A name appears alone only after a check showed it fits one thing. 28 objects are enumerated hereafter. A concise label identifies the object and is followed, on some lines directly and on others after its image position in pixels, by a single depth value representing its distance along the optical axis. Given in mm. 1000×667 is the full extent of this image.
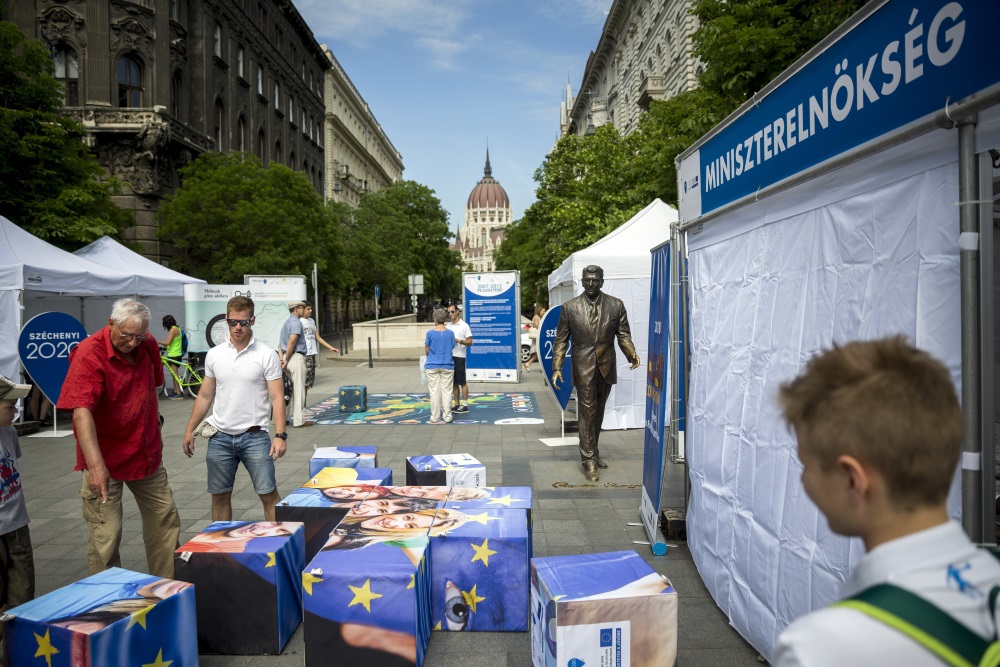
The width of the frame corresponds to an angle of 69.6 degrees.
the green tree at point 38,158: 16922
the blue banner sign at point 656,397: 5203
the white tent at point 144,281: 15562
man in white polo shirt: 4965
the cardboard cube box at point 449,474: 5559
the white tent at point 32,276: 11023
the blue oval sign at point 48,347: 10453
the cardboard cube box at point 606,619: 3109
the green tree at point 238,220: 29547
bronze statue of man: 7238
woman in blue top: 11375
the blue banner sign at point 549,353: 9430
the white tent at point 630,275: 10680
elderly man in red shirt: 3945
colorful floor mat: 12148
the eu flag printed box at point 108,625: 2986
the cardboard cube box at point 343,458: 5828
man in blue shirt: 11172
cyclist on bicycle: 14758
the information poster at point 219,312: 16016
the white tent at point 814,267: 2205
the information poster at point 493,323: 17125
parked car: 24016
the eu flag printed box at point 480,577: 4000
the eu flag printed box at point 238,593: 3793
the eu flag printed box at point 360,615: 3471
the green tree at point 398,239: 52781
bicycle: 15040
